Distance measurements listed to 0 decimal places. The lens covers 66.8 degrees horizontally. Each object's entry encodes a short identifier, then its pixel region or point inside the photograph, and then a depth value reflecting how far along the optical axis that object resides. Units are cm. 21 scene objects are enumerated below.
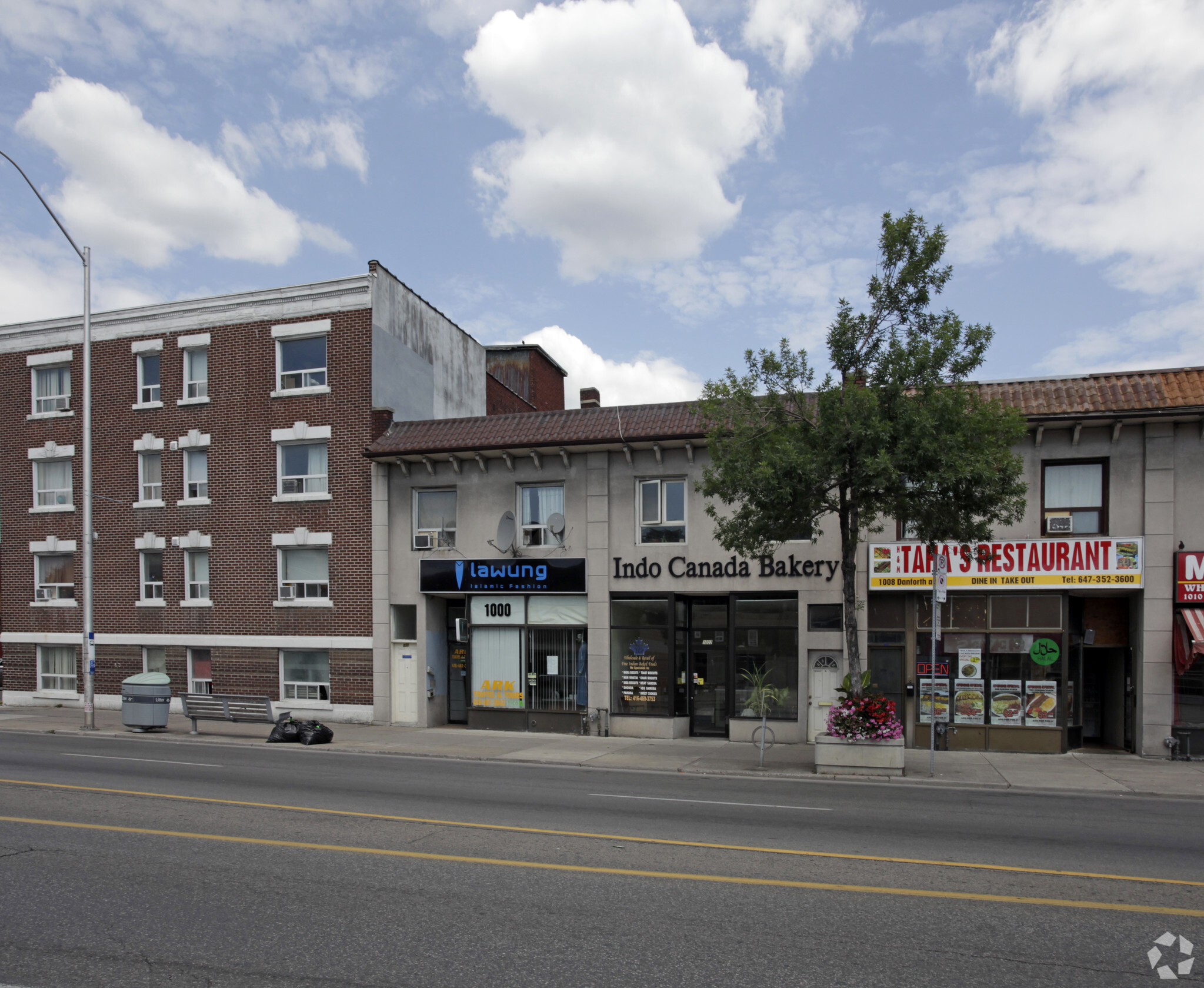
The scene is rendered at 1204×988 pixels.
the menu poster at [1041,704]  1820
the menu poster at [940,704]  1864
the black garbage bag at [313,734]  1941
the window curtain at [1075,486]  1827
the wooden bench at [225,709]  2097
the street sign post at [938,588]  1532
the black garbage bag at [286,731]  1975
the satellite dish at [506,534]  2195
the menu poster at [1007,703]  1836
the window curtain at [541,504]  2197
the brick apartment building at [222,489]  2372
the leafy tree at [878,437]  1462
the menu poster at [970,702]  1855
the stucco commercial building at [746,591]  1778
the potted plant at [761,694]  1838
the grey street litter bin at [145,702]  2106
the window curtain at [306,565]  2412
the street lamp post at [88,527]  2166
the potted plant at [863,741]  1566
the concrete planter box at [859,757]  1563
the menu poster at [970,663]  1859
